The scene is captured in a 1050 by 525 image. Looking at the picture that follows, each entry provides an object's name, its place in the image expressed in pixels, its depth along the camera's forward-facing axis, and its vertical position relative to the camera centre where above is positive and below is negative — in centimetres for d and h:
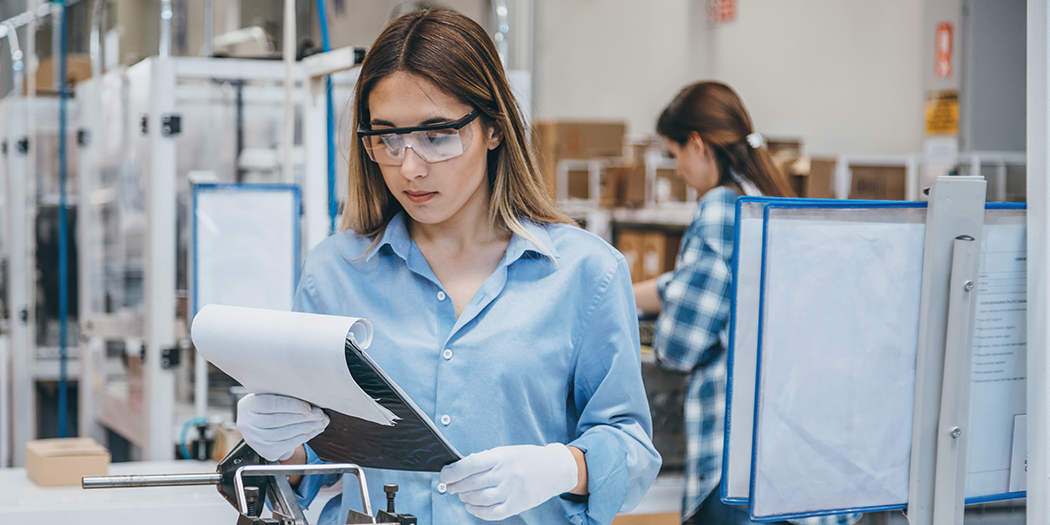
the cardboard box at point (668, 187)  540 +22
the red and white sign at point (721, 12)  673 +152
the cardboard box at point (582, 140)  611 +54
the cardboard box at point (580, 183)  607 +26
